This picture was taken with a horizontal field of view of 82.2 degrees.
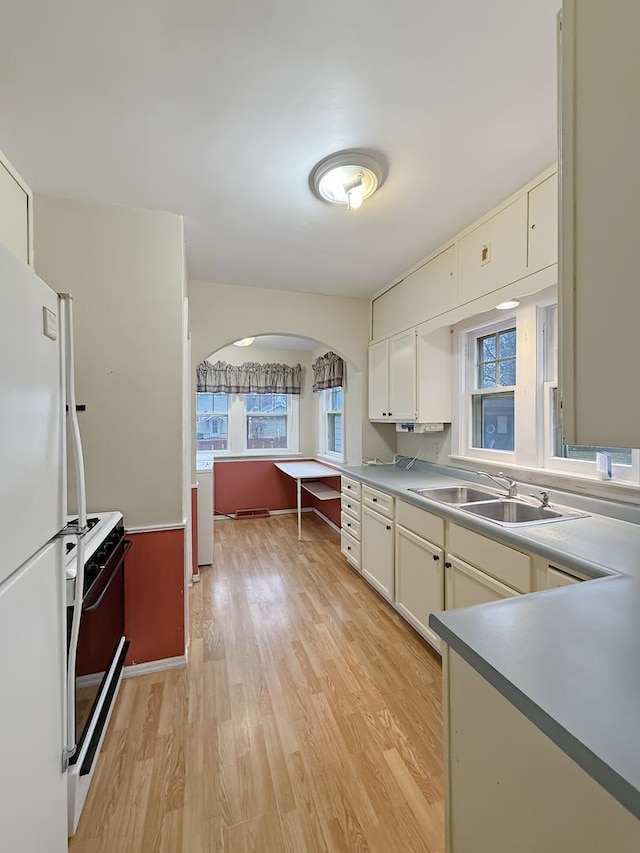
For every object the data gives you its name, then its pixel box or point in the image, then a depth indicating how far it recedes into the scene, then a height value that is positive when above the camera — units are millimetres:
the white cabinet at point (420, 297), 2574 +1042
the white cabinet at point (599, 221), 572 +341
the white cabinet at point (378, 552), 2611 -962
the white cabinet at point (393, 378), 2965 +417
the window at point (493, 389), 2486 +262
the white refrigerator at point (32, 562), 729 -310
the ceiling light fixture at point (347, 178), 1709 +1219
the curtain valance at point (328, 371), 4387 +695
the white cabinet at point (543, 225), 1792 +1010
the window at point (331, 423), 5141 +37
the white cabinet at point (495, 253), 1995 +1024
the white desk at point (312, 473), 4395 -588
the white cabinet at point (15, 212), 1546 +960
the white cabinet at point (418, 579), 2096 -946
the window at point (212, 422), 5395 +53
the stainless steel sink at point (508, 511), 2045 -496
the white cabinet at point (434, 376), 2877 +390
